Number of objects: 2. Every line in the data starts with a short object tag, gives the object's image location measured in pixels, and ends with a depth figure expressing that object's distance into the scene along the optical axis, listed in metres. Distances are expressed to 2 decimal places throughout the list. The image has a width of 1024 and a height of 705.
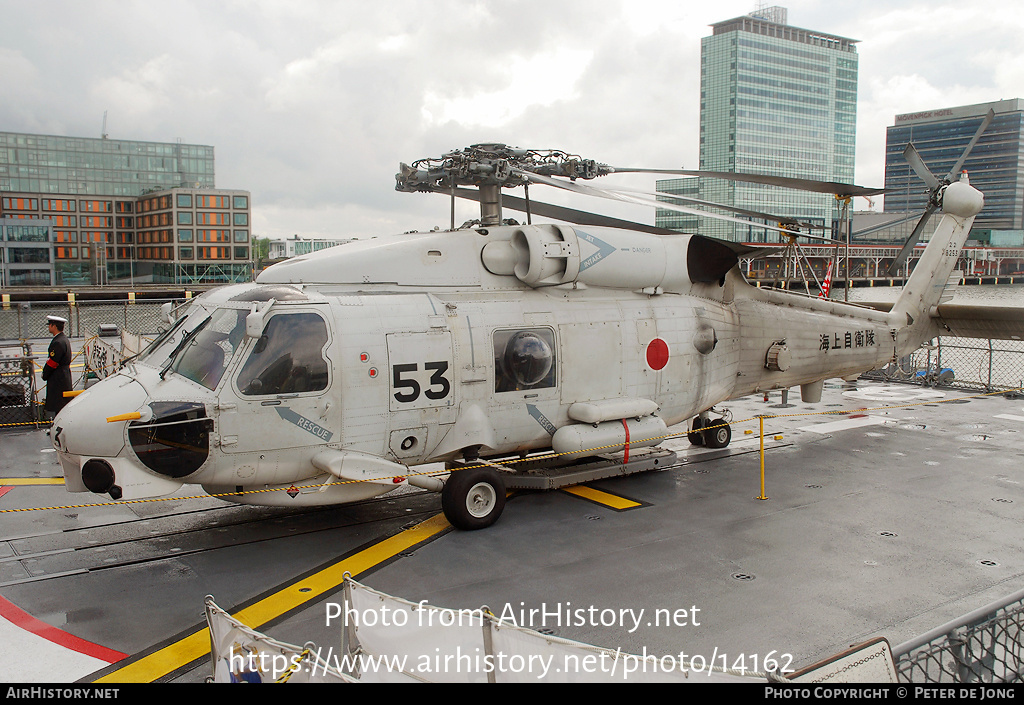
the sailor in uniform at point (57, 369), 12.94
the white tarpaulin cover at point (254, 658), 3.35
